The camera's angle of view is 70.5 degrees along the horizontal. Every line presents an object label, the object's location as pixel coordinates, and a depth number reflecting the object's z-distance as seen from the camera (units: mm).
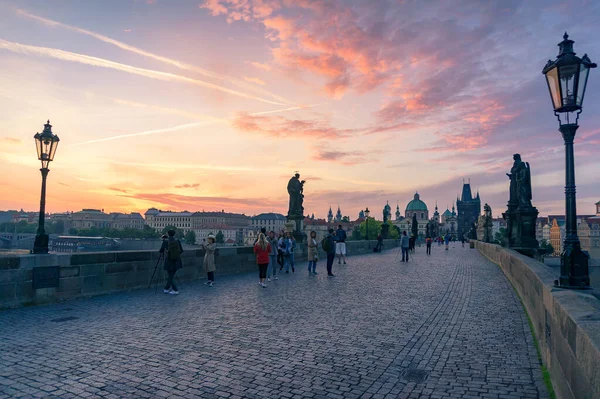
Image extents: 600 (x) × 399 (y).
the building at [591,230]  111462
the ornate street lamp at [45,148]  11375
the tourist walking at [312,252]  16844
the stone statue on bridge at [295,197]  25578
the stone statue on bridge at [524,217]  21734
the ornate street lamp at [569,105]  5695
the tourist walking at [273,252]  15000
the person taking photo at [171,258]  11453
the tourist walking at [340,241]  20484
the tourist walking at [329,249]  16109
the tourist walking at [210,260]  13297
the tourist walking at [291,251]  17394
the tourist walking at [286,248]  17234
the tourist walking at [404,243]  23097
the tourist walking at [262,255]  12852
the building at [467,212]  184000
